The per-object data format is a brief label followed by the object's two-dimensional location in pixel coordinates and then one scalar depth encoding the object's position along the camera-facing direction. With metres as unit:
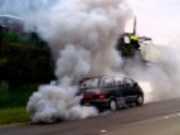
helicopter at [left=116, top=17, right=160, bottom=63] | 38.53
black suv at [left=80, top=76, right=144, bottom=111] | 26.41
